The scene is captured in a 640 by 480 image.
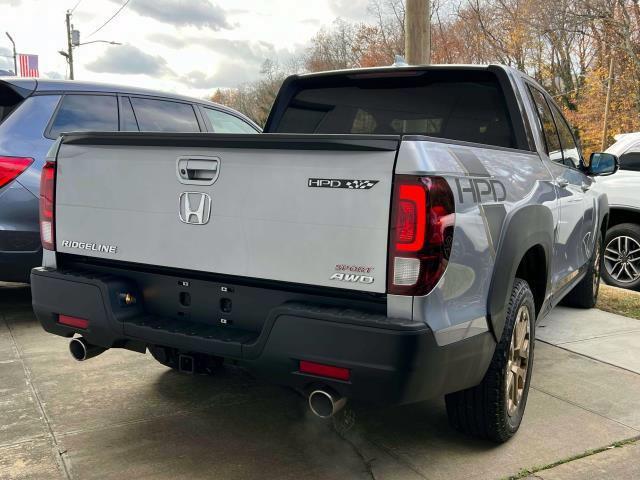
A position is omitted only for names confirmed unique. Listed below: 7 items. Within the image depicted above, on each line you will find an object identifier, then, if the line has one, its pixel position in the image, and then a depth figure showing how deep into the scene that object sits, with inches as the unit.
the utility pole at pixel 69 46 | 1409.9
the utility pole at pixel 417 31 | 286.5
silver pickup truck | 90.0
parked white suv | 272.4
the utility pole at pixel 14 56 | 1695.3
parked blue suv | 183.3
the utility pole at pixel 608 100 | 1043.2
